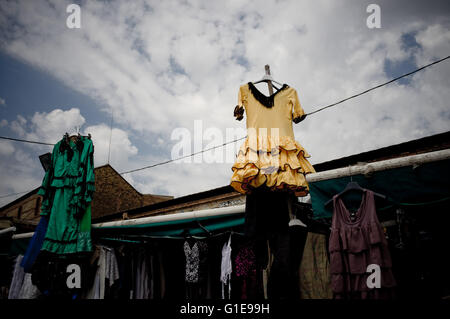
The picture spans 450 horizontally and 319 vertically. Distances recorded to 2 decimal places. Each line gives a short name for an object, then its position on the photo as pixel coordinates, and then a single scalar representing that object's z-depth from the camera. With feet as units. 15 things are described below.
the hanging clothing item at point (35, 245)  13.34
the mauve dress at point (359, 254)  7.04
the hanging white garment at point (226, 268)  12.51
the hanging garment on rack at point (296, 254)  9.73
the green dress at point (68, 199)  13.60
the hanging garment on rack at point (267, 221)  8.79
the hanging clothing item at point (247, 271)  12.46
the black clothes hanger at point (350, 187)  8.40
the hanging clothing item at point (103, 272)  14.11
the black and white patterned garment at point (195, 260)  13.08
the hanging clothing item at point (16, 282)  15.87
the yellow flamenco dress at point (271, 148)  8.34
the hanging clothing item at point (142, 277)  14.69
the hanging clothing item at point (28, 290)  14.71
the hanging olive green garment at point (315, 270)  9.83
